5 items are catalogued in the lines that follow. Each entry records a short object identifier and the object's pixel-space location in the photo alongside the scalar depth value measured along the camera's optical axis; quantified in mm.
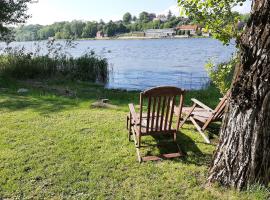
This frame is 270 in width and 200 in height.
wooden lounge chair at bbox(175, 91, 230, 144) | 5691
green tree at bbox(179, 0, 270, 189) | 3461
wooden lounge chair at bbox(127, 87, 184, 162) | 4805
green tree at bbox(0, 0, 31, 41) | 15134
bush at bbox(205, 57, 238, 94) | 5844
